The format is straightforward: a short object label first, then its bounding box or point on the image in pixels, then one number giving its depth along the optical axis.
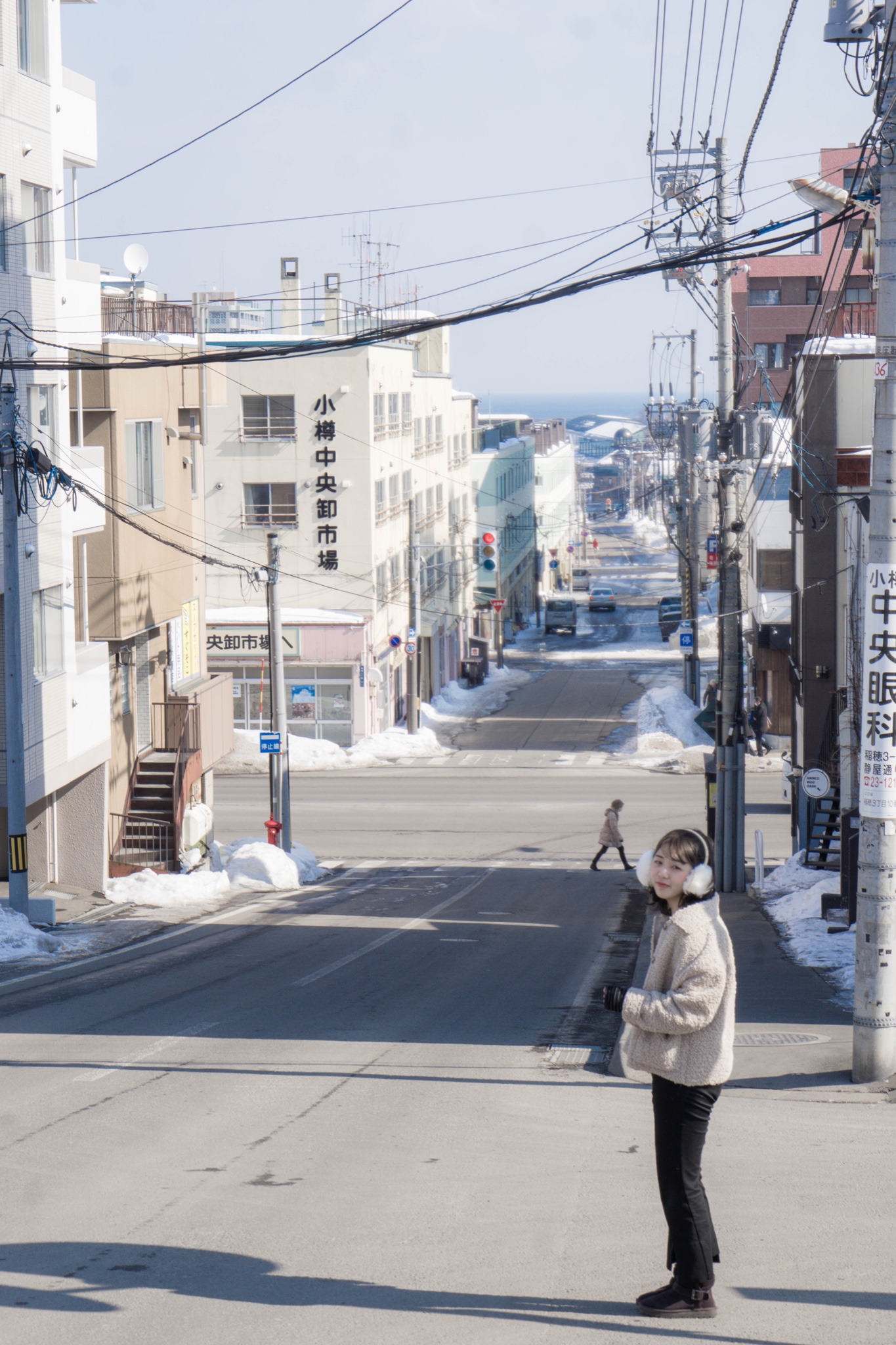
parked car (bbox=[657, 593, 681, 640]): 81.25
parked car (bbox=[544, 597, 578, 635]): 85.50
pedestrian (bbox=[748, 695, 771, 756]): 45.97
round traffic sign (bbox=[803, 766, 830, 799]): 22.67
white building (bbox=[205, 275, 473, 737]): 48.47
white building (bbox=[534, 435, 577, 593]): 112.06
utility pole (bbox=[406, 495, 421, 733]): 50.97
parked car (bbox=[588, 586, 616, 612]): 95.44
